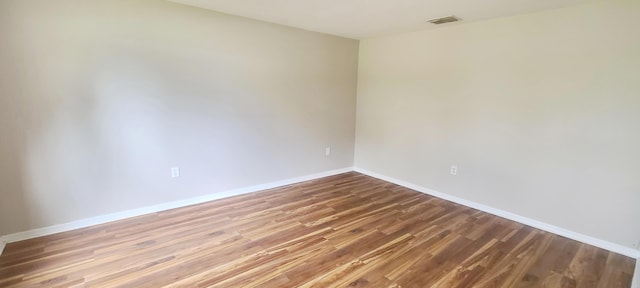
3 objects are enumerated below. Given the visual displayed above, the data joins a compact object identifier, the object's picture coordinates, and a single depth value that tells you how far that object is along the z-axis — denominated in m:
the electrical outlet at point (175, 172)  3.07
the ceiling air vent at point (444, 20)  3.03
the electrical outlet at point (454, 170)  3.52
